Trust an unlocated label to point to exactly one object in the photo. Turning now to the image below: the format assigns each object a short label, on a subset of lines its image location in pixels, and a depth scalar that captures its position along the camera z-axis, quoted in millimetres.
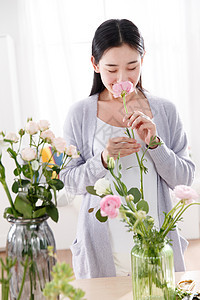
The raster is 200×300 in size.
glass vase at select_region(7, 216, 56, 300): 870
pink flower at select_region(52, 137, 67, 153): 899
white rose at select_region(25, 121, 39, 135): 903
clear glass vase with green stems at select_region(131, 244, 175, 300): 899
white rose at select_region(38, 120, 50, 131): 914
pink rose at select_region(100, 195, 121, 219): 782
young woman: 1347
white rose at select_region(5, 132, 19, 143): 890
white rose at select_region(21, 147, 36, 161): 866
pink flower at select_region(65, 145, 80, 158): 937
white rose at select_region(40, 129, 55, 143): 910
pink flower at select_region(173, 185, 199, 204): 826
